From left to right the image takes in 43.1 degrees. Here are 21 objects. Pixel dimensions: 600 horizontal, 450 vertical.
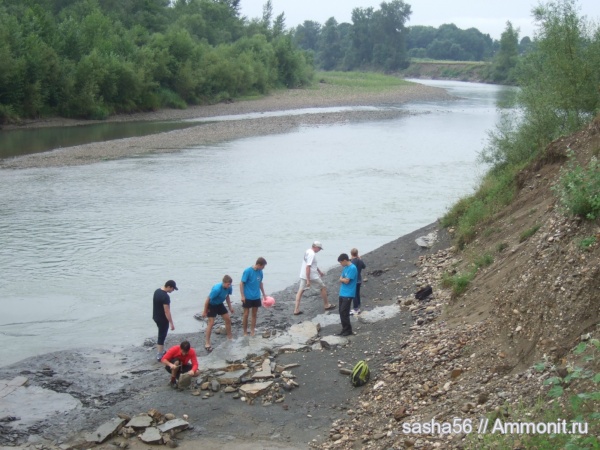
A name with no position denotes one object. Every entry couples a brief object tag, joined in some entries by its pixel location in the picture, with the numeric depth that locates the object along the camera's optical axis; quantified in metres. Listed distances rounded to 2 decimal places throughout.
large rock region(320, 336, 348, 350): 12.92
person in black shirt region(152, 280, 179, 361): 13.29
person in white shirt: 15.64
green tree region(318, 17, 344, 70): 186.25
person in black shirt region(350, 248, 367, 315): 15.08
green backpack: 11.07
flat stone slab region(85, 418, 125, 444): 9.95
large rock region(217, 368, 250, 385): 11.62
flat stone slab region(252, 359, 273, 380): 11.68
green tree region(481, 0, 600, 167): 19.38
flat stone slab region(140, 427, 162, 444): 9.85
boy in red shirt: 11.89
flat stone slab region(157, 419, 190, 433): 10.10
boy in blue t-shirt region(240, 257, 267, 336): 14.02
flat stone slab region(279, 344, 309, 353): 12.91
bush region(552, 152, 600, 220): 10.39
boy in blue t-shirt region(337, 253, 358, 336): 13.38
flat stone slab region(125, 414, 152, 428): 10.16
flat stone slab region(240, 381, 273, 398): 11.11
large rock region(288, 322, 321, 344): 13.50
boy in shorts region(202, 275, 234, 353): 13.68
